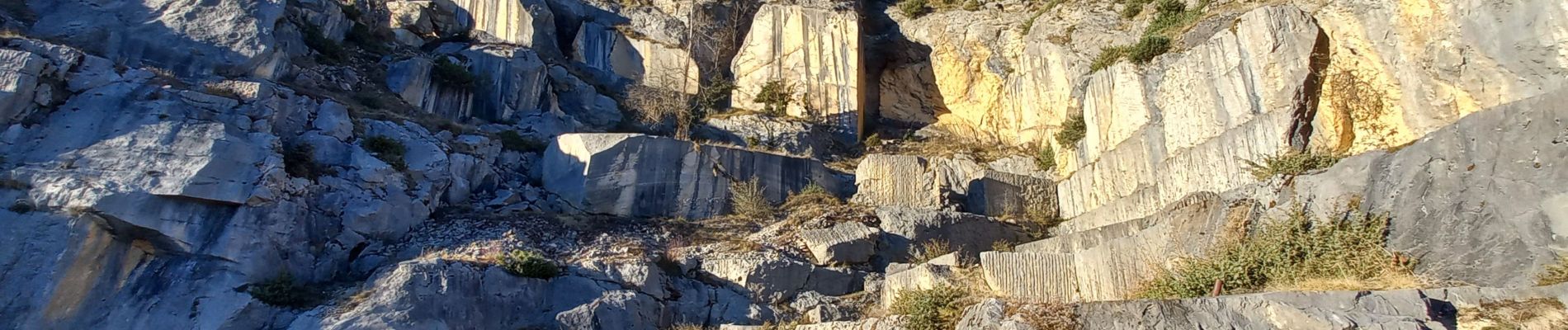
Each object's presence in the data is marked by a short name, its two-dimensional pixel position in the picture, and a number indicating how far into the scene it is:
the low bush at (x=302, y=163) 15.05
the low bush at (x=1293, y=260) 9.99
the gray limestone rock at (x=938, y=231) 16.53
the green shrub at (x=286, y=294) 12.95
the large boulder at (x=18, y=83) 14.05
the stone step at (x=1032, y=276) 12.40
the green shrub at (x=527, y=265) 13.96
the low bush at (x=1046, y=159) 20.00
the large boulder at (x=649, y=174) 17.50
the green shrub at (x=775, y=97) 22.73
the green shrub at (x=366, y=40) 20.97
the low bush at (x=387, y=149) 16.25
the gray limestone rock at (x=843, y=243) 15.80
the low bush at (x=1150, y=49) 16.62
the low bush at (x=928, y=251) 15.77
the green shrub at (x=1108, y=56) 17.83
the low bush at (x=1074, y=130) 19.03
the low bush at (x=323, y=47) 19.78
